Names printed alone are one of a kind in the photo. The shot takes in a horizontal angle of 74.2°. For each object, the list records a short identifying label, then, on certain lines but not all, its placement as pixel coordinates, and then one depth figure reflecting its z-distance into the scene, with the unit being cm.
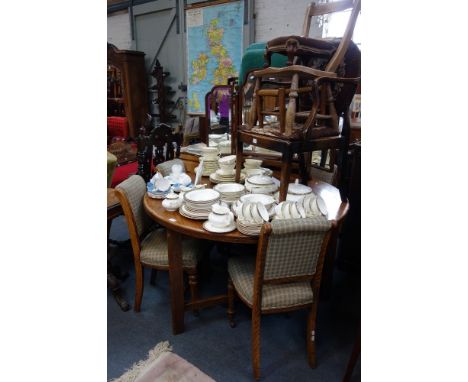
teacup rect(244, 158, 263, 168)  226
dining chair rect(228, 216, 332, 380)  129
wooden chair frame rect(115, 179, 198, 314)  172
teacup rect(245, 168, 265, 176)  211
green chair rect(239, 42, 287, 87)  234
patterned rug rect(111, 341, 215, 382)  155
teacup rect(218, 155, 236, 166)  212
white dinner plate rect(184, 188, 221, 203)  164
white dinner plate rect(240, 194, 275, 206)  163
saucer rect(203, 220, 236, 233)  145
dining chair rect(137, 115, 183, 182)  232
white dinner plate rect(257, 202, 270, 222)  145
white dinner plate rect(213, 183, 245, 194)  178
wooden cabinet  560
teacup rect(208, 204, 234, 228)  147
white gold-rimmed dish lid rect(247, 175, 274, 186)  186
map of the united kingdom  473
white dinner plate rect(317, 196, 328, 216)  154
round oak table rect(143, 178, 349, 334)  144
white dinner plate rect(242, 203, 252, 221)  144
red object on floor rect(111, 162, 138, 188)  402
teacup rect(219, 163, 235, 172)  213
